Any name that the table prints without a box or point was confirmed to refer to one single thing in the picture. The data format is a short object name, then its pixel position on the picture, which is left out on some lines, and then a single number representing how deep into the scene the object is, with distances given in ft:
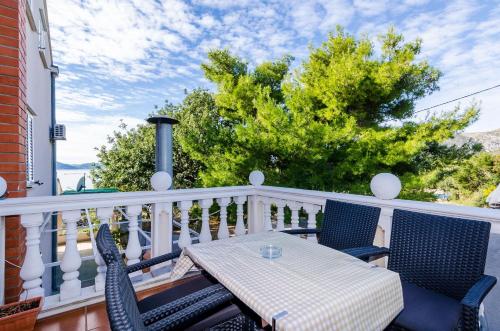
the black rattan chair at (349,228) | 6.17
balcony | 5.81
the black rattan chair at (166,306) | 2.14
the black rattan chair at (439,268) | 4.04
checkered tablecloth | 2.88
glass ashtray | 4.53
